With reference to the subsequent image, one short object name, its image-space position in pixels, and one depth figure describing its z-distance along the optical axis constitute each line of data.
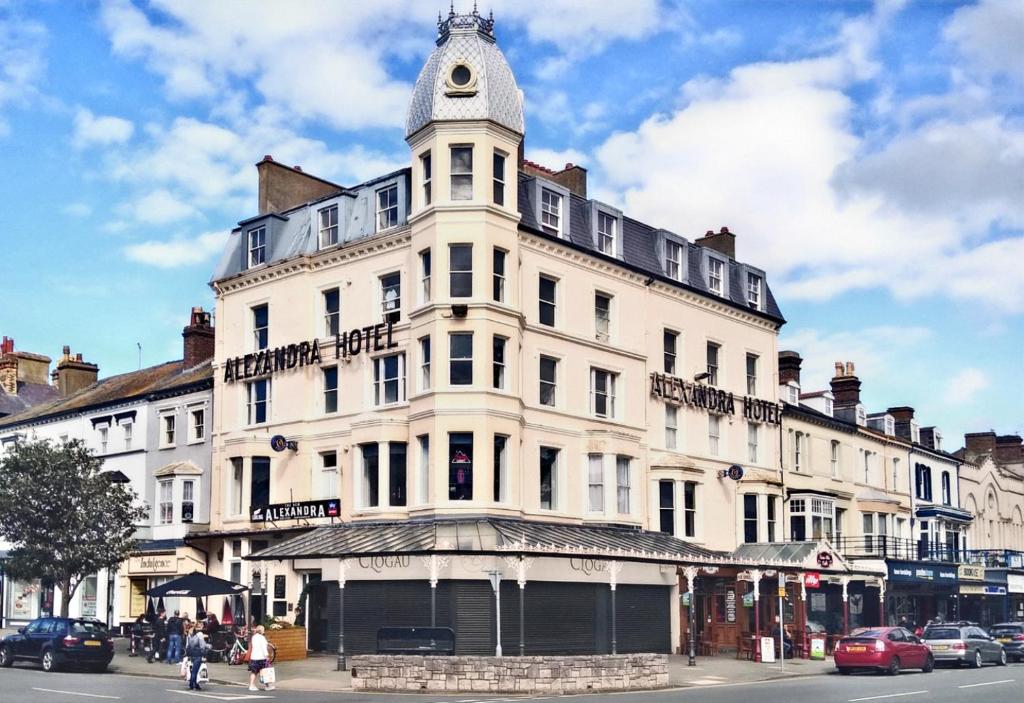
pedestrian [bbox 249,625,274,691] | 30.30
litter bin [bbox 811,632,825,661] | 45.41
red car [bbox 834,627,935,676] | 37.53
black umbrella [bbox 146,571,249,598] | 39.94
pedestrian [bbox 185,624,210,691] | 30.20
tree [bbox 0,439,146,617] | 44.06
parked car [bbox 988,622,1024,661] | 45.41
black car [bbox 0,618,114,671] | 35.53
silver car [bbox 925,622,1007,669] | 41.06
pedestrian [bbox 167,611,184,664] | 39.03
